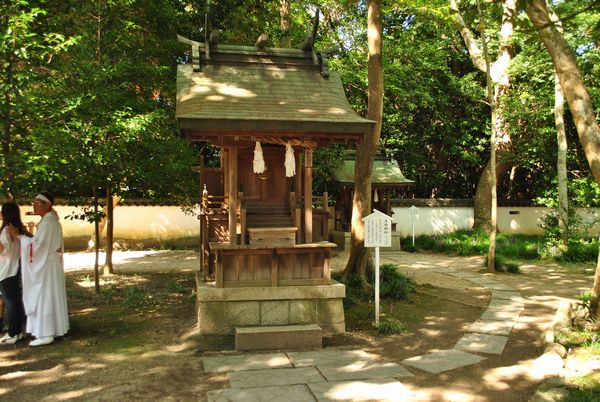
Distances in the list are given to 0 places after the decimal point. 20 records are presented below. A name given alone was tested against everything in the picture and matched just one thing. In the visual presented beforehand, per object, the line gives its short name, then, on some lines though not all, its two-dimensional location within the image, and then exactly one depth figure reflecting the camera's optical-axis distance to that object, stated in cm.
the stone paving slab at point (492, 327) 738
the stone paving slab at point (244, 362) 563
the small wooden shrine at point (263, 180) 709
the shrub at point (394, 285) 966
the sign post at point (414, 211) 1966
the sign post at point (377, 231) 785
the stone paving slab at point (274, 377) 511
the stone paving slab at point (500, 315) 820
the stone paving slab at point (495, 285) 1091
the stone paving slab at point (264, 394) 464
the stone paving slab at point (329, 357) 590
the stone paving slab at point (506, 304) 902
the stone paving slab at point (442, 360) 568
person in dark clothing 654
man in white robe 650
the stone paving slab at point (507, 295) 982
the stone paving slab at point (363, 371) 536
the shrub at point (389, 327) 748
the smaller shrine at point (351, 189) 1851
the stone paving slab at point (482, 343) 646
